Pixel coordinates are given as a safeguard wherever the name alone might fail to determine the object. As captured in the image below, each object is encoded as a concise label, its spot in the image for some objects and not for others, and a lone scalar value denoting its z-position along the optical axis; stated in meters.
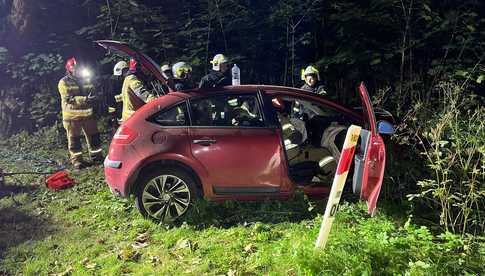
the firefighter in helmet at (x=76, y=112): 8.45
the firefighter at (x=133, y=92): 7.36
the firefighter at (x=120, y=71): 7.98
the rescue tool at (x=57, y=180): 7.23
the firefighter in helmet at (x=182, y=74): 7.21
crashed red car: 5.19
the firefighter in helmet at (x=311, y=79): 7.15
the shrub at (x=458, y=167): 4.16
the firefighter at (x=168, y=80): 6.19
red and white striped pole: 3.82
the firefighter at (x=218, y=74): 7.09
